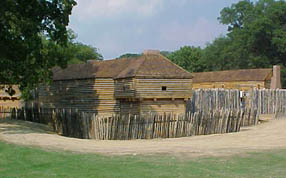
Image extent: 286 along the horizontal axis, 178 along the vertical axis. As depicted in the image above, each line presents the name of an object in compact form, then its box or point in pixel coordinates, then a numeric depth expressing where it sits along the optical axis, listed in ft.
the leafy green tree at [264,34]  226.38
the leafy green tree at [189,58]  266.98
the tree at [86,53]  236.84
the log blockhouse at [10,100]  125.98
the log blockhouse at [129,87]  96.84
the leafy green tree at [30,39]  67.34
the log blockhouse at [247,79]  171.22
